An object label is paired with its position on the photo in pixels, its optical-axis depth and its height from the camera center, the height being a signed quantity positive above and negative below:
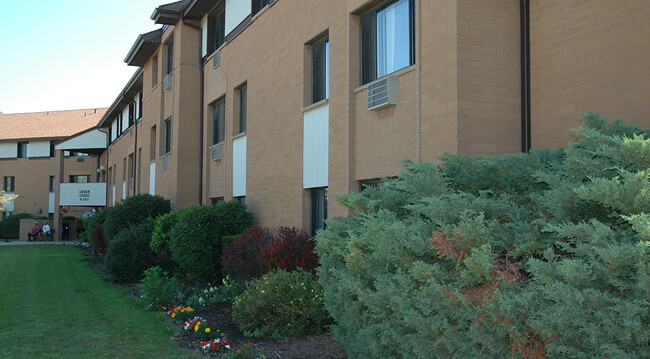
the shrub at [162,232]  14.86 -0.74
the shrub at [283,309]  7.82 -1.48
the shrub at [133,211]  19.31 -0.24
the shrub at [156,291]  10.54 -1.66
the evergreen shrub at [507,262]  2.94 -0.37
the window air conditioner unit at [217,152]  18.05 +1.74
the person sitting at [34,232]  40.09 -2.06
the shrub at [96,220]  24.64 -0.72
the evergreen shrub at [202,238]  13.12 -0.80
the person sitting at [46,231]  39.91 -1.95
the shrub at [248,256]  10.46 -1.01
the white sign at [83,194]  37.91 +0.69
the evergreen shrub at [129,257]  14.89 -1.43
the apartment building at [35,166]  48.81 +3.31
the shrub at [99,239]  23.75 -1.49
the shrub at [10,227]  44.97 -1.88
